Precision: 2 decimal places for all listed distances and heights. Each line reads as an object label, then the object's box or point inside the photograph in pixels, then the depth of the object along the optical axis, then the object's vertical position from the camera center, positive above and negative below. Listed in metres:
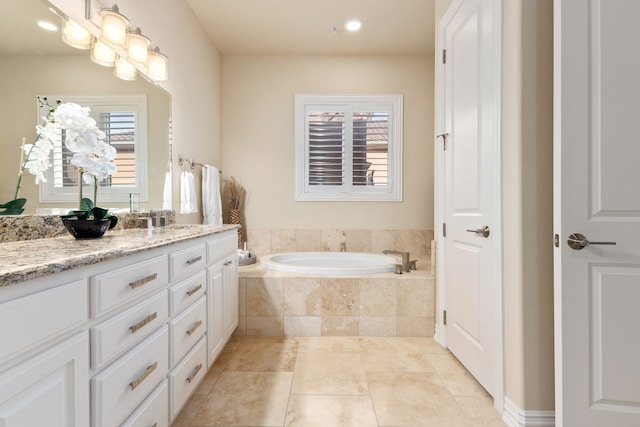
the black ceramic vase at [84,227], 1.30 -0.06
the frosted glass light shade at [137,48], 1.86 +1.00
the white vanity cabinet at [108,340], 0.66 -0.37
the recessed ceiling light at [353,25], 2.91 +1.78
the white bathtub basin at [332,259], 3.28 -0.48
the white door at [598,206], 1.25 +0.03
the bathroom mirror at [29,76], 1.16 +0.58
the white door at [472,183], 1.64 +0.18
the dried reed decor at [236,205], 3.46 +0.09
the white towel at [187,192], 2.57 +0.17
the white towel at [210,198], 2.99 +0.15
